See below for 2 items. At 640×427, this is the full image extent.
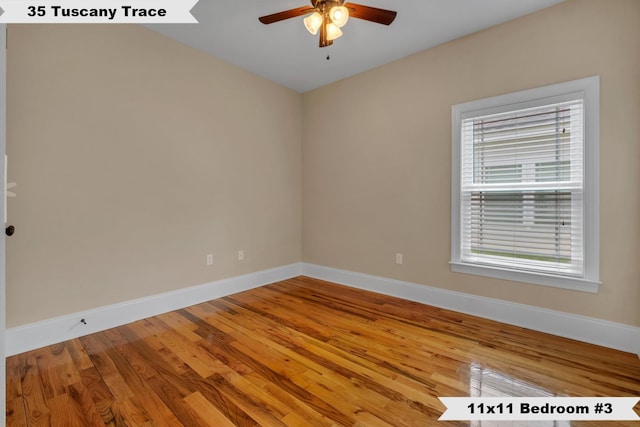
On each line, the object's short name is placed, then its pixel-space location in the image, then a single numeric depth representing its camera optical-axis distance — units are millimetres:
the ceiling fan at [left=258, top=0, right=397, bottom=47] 1949
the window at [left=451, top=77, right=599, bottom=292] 2271
